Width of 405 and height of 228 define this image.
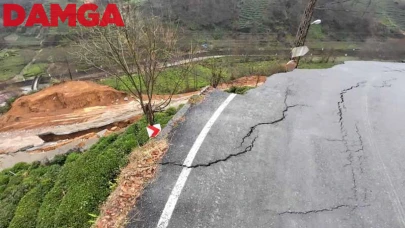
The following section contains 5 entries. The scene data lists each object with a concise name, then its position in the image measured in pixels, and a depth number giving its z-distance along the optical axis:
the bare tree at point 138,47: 6.90
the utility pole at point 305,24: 11.36
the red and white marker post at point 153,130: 6.59
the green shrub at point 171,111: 9.29
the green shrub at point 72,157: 9.43
